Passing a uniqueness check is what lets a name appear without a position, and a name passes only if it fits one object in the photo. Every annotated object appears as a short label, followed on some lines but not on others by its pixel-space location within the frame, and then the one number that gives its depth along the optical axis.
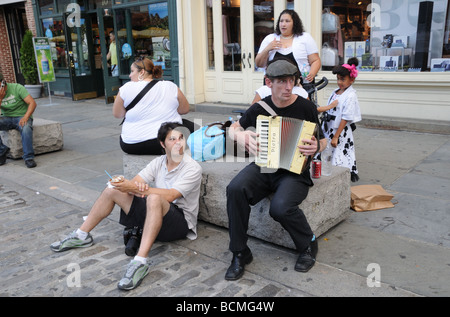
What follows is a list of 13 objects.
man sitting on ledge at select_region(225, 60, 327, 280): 3.18
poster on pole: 12.29
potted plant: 13.75
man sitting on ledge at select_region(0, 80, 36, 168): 6.57
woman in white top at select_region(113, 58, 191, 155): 4.74
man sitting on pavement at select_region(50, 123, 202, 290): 3.39
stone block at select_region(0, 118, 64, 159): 6.89
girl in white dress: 4.89
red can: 3.69
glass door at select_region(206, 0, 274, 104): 9.08
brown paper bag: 4.32
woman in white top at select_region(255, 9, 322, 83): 5.02
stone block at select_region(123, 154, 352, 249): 3.58
